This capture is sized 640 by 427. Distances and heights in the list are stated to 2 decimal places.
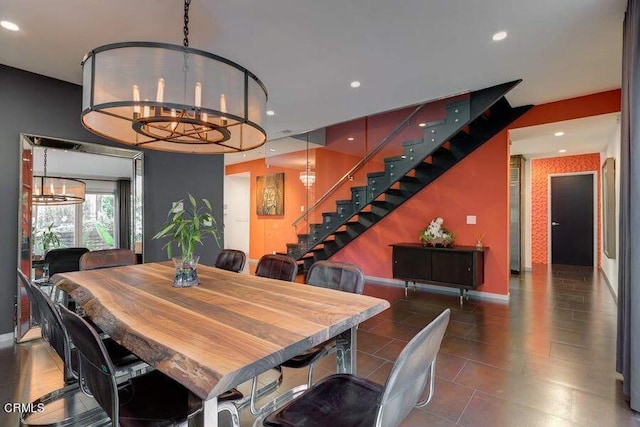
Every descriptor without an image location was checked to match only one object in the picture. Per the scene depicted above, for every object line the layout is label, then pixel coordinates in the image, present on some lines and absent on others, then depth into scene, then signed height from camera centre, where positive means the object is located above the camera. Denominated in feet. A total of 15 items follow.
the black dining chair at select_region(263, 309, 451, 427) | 2.94 -2.46
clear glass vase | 6.64 -1.25
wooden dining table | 3.22 -1.49
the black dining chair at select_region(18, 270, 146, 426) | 5.01 -2.61
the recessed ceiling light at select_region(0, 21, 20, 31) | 7.99 +4.89
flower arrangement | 15.80 -0.92
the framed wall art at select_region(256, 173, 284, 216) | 24.68 +1.79
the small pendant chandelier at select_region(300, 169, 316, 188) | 20.80 +2.67
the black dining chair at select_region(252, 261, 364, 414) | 5.71 -1.49
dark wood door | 23.93 -0.09
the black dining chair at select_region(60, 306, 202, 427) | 3.47 -2.49
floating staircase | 13.32 +2.51
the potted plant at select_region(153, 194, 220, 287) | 6.70 -0.67
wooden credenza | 14.29 -2.32
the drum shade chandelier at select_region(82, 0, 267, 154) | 5.11 +2.23
